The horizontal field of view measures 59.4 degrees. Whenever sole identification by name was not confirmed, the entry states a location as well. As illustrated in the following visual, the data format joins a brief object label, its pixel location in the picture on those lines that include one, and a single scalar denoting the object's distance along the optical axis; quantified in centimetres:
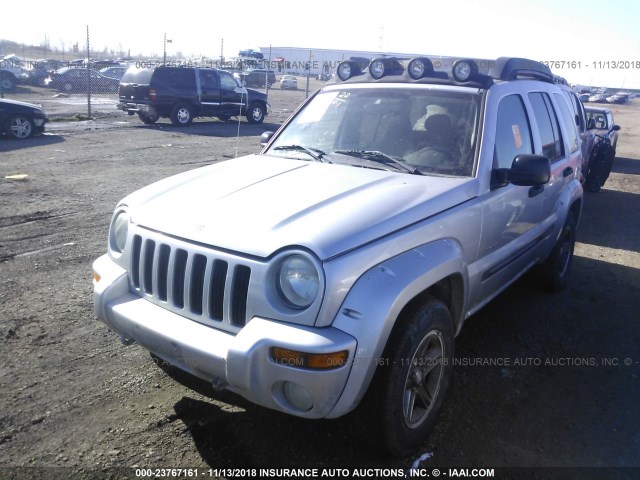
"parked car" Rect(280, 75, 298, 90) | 4597
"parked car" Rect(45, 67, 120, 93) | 3024
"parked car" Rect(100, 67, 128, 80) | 3216
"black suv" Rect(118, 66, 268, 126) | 1808
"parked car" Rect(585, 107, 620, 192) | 1056
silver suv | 250
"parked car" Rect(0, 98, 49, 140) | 1327
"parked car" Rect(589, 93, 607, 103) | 5282
